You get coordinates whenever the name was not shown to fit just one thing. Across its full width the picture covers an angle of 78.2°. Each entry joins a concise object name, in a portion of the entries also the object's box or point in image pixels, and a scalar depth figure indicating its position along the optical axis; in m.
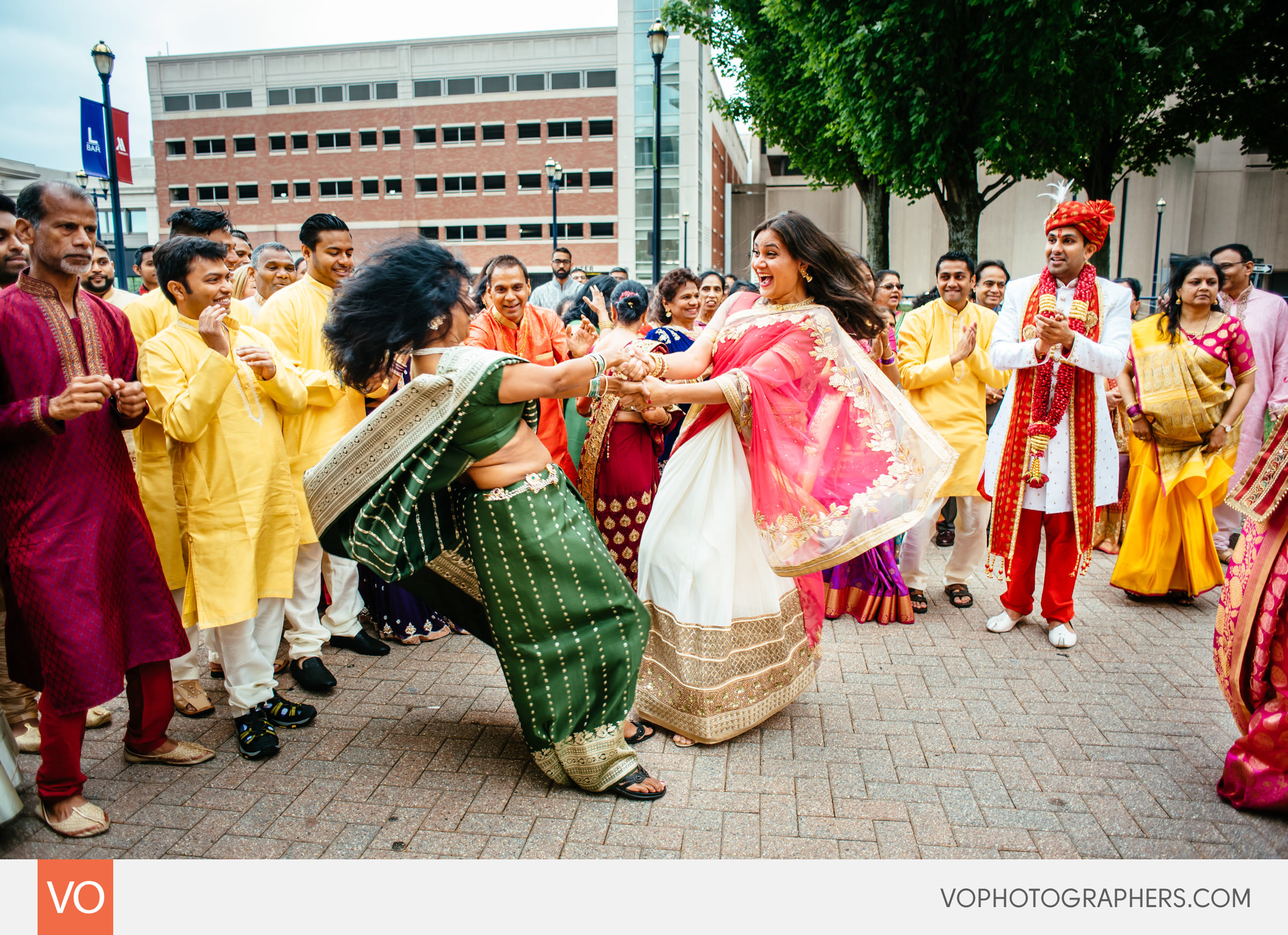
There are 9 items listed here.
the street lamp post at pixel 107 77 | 10.99
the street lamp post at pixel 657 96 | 11.88
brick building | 38.62
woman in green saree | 2.57
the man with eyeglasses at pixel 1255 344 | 5.38
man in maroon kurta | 2.54
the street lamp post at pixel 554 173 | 22.03
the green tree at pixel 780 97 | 16.23
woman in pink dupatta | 3.07
